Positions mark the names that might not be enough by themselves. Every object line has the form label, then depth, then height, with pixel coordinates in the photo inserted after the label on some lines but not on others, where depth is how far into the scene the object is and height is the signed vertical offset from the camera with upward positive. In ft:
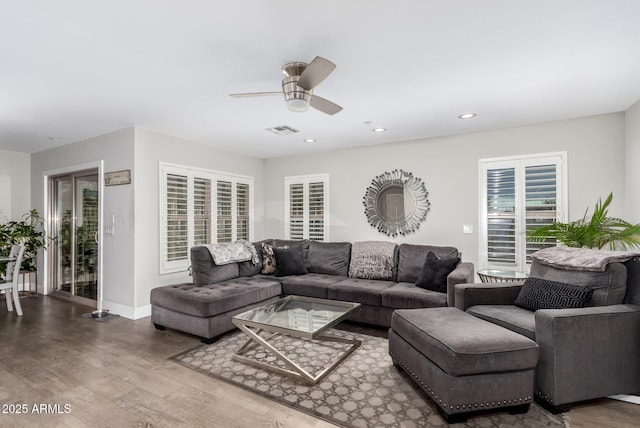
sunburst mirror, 15.66 +0.44
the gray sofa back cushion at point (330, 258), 15.40 -2.28
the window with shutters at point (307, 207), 18.35 +0.27
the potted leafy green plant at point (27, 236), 16.55 -1.20
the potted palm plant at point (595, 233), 9.93 -0.75
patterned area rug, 6.77 -4.40
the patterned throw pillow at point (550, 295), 7.86 -2.19
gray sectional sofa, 11.04 -2.98
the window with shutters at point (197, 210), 14.70 +0.11
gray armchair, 6.88 -2.97
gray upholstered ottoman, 6.46 -3.28
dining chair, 13.98 -2.91
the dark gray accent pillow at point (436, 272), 11.79 -2.30
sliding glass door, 15.66 -1.09
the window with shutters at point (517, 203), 12.89 +0.30
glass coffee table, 8.37 -3.19
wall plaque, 13.61 +1.53
